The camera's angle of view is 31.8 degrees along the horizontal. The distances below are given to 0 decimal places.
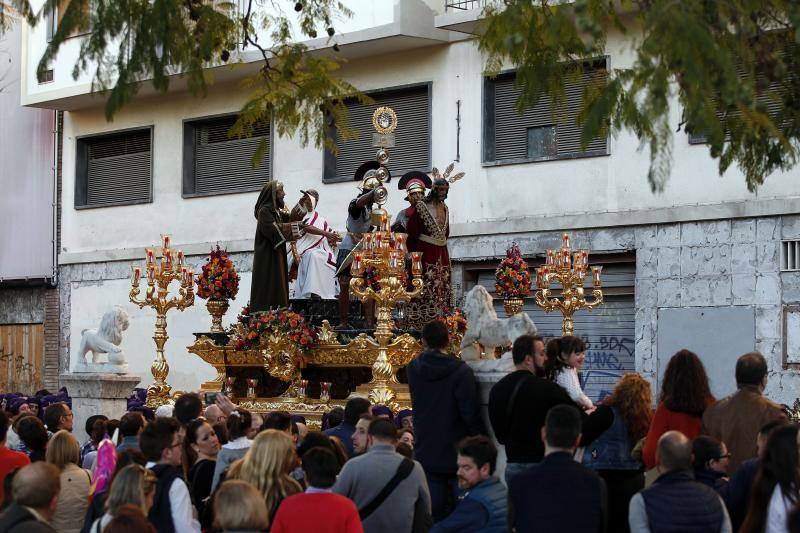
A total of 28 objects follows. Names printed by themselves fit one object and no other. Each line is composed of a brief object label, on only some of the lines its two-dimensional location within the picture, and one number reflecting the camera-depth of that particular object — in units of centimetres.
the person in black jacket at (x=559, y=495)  751
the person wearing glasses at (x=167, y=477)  824
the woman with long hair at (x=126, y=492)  757
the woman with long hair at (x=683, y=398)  936
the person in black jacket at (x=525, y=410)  941
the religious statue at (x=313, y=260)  2084
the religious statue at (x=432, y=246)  1911
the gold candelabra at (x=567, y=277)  1920
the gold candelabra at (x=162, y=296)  2142
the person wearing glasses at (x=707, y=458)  831
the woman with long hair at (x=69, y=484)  940
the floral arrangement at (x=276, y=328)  1934
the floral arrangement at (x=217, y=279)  2144
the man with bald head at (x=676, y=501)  736
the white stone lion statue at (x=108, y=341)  2072
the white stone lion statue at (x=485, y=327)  1191
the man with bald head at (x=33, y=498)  723
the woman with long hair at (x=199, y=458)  978
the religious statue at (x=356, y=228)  1961
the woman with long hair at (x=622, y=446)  948
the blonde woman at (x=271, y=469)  820
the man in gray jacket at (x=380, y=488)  857
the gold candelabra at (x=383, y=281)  1778
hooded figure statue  2042
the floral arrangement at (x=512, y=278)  1939
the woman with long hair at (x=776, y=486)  724
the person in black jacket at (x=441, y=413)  1030
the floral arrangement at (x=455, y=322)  1856
